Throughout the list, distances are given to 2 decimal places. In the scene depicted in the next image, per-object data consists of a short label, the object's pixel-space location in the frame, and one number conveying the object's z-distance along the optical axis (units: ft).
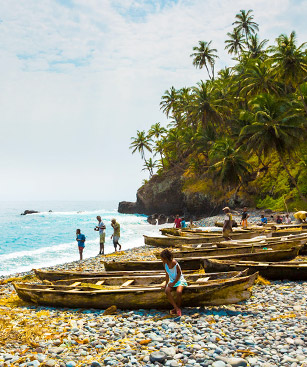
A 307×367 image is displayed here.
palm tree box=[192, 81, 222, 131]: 154.10
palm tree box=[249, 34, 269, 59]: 184.41
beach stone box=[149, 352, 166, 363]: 16.20
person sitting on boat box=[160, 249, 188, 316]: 22.75
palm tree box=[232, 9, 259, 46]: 211.41
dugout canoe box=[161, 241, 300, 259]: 40.29
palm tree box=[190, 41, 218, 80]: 209.97
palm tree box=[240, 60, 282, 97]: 127.65
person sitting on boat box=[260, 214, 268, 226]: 84.66
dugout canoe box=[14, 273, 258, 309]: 22.95
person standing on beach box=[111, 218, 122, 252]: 61.17
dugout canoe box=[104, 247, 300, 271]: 35.53
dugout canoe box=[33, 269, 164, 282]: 30.99
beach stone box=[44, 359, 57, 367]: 15.96
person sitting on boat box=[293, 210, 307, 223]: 68.03
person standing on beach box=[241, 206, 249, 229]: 78.28
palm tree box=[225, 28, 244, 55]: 214.69
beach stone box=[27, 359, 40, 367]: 15.97
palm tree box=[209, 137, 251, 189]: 136.26
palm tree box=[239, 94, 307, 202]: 103.53
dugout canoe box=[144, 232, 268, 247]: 55.52
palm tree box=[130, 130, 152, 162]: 254.88
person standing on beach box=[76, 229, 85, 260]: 56.42
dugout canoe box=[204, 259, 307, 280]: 30.11
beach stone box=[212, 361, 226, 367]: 15.19
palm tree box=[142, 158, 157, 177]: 269.64
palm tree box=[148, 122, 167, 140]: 249.82
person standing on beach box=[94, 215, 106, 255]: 59.57
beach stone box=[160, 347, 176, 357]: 16.81
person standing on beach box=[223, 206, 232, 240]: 48.35
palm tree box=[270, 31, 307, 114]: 100.23
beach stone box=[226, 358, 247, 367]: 15.24
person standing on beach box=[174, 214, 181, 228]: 84.53
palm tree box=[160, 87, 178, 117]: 224.94
